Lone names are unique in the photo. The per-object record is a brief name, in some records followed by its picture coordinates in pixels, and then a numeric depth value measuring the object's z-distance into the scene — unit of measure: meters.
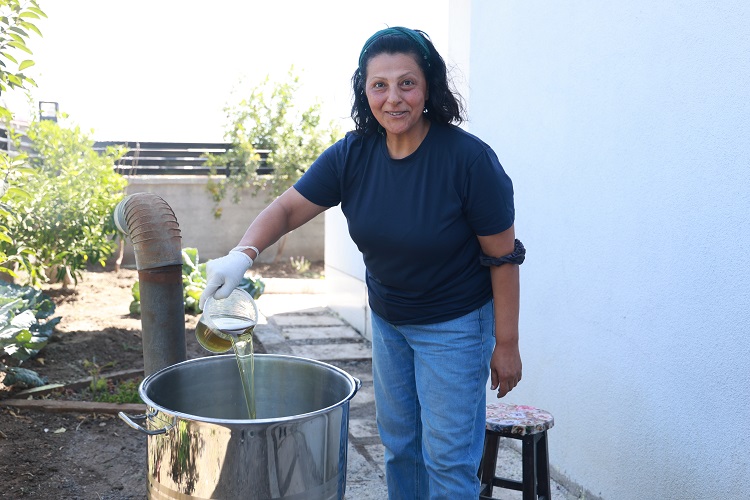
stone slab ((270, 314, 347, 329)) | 6.72
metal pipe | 2.69
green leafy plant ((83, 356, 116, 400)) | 4.39
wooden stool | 2.57
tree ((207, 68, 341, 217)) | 10.56
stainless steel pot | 1.88
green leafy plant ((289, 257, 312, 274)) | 10.12
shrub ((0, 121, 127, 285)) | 6.27
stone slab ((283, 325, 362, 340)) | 6.27
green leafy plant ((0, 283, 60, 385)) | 4.12
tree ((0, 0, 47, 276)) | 3.05
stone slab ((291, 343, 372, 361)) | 5.68
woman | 2.18
